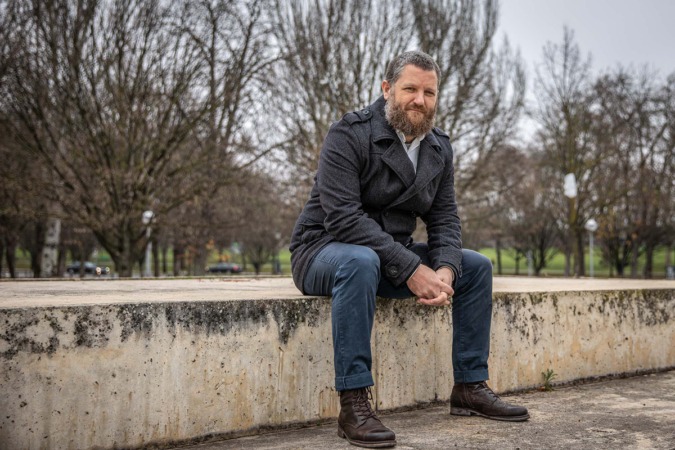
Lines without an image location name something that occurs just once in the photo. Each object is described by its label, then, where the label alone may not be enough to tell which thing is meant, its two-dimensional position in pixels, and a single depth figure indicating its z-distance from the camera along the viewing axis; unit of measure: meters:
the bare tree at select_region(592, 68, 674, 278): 25.36
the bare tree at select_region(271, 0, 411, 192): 15.30
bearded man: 2.92
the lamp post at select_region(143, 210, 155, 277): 13.88
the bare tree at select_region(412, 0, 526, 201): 16.09
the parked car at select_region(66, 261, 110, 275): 50.18
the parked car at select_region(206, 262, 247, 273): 56.59
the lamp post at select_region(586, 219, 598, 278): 23.45
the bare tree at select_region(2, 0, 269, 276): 12.47
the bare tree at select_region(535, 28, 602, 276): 25.03
